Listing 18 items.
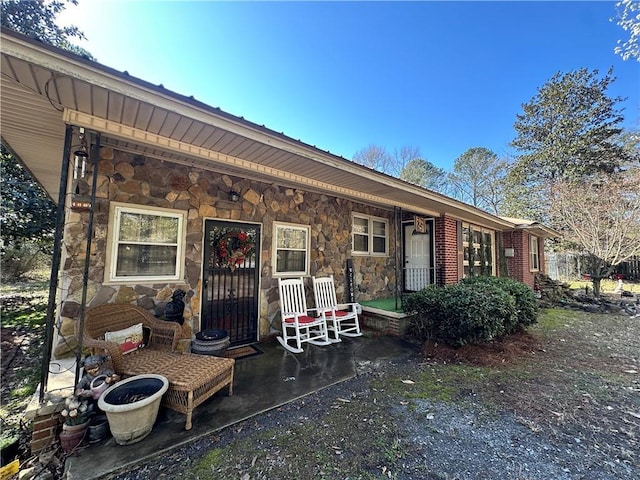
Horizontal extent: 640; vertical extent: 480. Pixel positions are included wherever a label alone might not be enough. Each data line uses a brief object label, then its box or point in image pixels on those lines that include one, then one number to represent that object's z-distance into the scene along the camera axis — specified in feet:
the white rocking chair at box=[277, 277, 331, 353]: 14.49
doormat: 13.10
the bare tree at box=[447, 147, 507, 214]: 62.39
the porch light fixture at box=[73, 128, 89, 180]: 9.03
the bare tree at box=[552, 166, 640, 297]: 30.78
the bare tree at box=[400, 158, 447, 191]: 59.11
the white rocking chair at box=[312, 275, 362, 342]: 16.17
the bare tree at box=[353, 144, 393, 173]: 56.44
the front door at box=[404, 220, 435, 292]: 23.63
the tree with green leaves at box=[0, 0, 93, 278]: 19.90
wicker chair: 7.95
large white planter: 6.84
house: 7.47
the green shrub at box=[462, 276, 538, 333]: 17.28
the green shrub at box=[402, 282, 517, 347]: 13.93
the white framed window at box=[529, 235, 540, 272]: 35.58
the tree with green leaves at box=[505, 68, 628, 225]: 51.06
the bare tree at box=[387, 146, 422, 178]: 59.31
